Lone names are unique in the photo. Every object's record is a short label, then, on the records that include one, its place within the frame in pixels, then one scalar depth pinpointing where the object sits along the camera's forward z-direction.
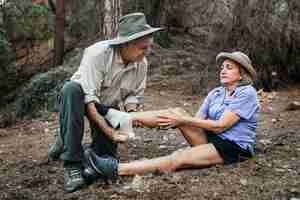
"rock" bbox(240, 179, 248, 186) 3.65
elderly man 3.64
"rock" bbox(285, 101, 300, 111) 6.75
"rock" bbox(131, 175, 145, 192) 3.64
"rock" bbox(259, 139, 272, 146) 4.87
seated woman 3.80
